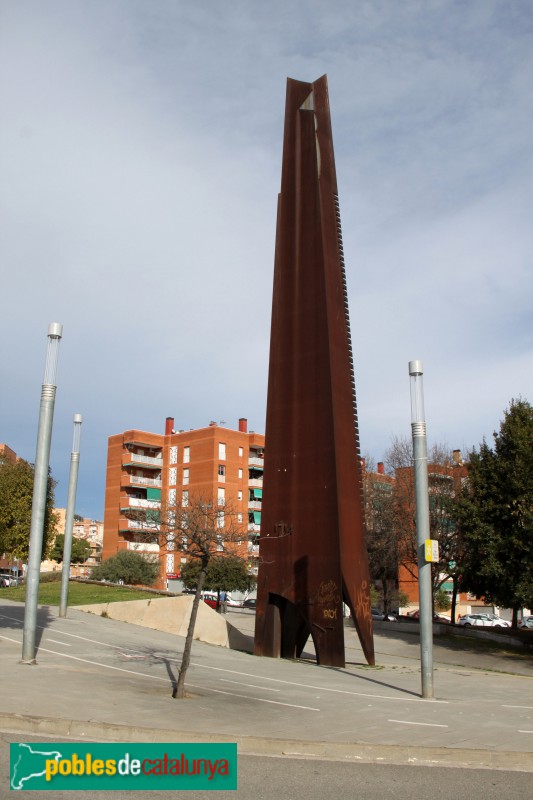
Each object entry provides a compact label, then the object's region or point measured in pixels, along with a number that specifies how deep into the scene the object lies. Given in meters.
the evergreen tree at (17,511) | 27.09
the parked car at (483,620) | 51.71
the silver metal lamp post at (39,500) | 14.21
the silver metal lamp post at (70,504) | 23.62
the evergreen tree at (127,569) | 44.44
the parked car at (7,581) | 53.08
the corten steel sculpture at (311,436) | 18.91
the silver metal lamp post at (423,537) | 13.57
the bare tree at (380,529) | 40.69
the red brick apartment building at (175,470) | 70.31
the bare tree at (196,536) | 11.74
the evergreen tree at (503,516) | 25.05
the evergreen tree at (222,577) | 44.03
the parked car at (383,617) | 42.32
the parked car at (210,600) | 39.19
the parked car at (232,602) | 52.38
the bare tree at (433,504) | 37.12
